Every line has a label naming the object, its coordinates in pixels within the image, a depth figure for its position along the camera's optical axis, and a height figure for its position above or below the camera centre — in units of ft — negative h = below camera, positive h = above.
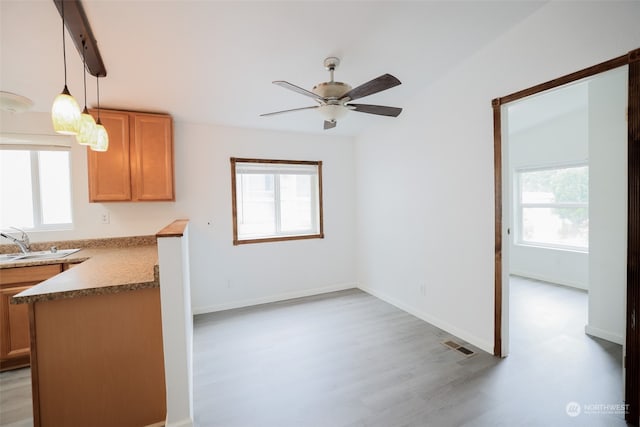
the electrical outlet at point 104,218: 10.18 -0.26
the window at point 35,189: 9.39 +0.83
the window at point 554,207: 14.49 -0.32
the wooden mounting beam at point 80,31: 5.08 +3.77
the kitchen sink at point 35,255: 8.16 -1.36
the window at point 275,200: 12.50 +0.37
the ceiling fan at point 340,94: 5.96 +2.65
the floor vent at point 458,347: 8.06 -4.41
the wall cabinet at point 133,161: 9.34 +1.78
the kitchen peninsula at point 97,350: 4.87 -2.61
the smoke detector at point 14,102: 7.98 +3.37
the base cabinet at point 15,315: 7.61 -2.88
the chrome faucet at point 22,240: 8.64 -0.90
